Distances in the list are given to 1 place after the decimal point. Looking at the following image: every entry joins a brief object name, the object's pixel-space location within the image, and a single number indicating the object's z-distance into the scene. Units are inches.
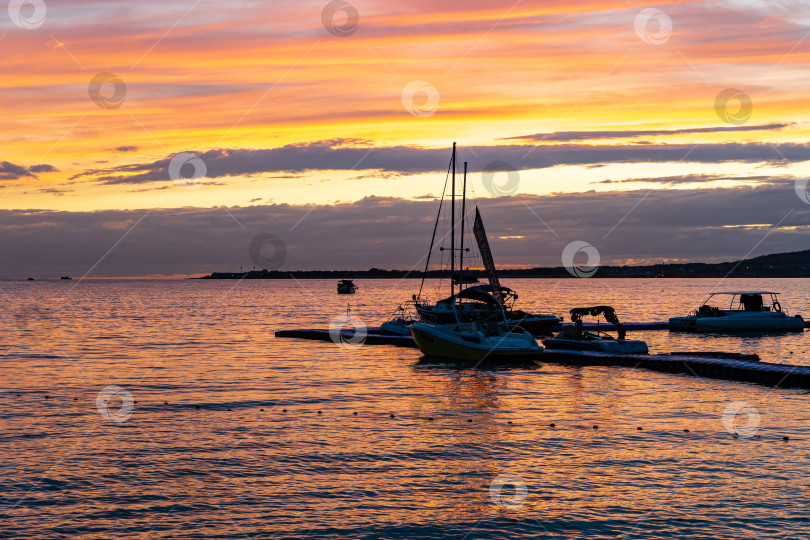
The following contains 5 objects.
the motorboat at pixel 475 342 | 2094.0
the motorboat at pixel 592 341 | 2193.7
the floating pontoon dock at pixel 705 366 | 1662.2
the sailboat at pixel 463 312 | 2660.4
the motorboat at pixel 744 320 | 3277.6
